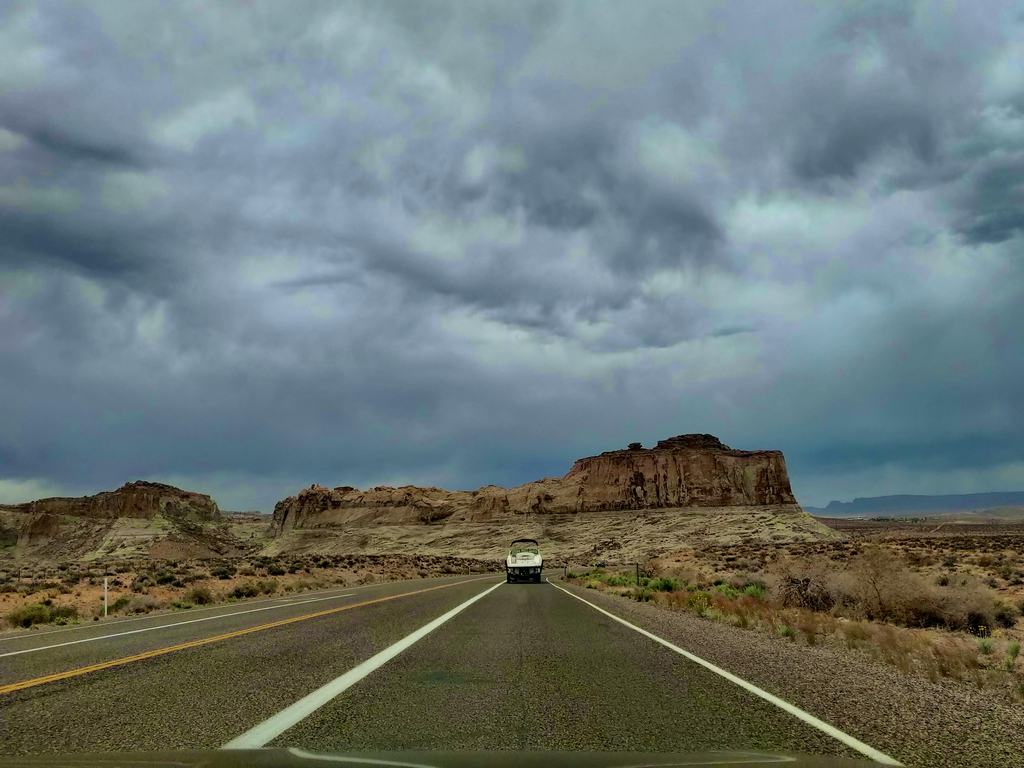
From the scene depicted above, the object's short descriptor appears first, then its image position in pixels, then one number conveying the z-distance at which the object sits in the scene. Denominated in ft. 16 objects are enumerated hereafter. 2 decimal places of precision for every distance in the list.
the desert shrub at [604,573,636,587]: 108.89
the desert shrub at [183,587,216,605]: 79.87
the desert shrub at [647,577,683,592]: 92.05
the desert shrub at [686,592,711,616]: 59.57
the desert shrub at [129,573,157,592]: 92.99
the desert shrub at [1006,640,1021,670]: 34.77
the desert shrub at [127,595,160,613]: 71.77
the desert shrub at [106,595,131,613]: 72.57
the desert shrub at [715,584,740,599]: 77.29
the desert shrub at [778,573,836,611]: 65.51
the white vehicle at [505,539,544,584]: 117.70
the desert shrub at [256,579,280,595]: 97.09
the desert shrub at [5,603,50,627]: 61.36
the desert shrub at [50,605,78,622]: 64.94
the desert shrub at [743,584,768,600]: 74.79
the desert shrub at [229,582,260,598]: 91.50
